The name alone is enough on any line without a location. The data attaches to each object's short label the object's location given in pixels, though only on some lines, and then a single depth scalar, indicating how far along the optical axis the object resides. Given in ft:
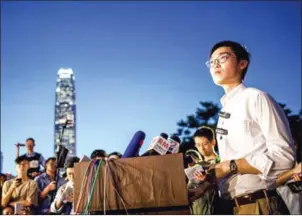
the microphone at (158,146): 6.29
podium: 5.13
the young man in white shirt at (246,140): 5.66
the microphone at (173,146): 6.37
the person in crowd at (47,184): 18.79
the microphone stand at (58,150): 16.84
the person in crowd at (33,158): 22.21
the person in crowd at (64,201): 16.12
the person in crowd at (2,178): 24.14
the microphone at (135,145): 6.30
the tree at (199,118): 78.74
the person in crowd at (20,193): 18.07
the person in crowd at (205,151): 12.84
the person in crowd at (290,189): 5.80
